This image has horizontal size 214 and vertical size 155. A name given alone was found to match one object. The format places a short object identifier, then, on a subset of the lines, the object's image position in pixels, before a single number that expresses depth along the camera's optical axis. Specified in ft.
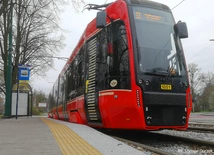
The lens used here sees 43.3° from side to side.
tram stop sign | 58.65
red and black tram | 22.91
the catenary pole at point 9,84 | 58.49
